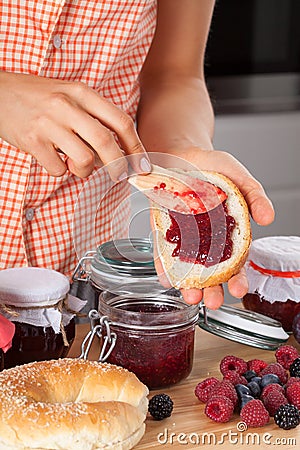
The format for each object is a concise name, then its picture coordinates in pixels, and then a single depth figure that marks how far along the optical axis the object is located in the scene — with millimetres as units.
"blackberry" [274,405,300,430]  946
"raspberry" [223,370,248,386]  1012
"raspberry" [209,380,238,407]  975
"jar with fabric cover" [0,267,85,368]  1021
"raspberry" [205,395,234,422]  955
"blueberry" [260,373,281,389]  1011
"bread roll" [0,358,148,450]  869
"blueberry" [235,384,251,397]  988
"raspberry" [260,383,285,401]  993
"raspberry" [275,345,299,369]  1076
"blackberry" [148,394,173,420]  958
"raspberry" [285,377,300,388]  1008
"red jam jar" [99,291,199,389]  1026
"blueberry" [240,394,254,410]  974
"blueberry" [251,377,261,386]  1015
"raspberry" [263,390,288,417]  975
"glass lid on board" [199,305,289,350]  1097
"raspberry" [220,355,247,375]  1043
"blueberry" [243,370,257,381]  1030
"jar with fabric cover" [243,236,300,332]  1163
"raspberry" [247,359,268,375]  1050
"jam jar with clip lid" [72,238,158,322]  1089
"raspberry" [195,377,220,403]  993
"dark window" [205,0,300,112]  2222
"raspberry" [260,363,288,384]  1033
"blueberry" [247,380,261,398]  1002
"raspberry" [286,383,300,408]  988
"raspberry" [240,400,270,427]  949
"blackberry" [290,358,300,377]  1043
